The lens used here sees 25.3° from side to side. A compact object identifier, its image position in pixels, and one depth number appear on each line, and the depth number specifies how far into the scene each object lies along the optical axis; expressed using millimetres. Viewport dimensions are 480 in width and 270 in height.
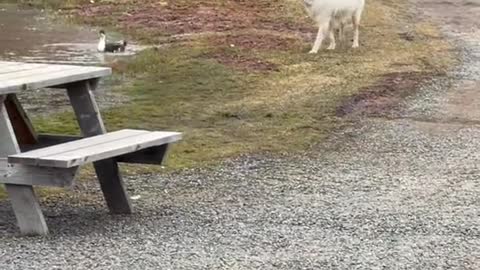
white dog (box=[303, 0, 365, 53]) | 15055
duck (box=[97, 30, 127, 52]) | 14547
